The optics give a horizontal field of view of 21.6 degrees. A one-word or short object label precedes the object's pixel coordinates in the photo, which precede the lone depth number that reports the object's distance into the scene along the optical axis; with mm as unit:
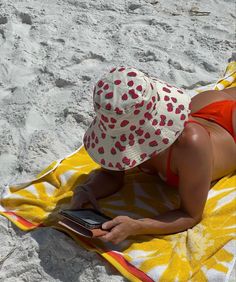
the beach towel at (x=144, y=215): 1813
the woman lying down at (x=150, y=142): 1764
